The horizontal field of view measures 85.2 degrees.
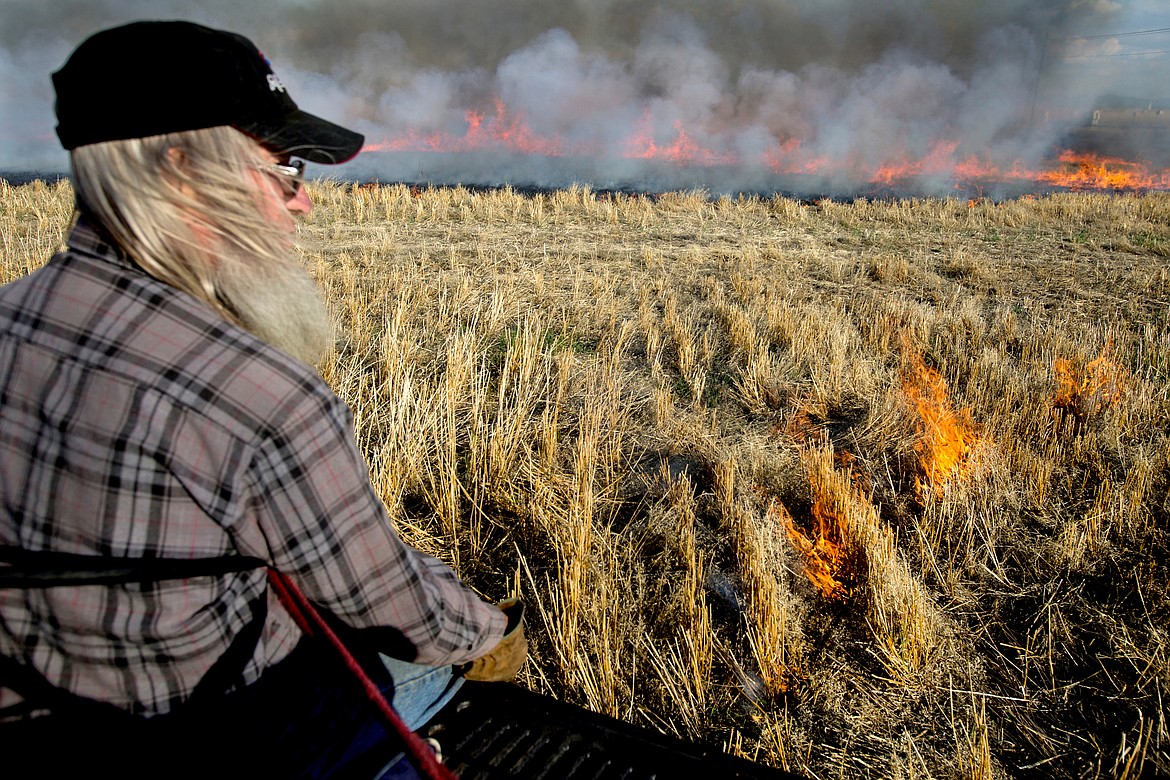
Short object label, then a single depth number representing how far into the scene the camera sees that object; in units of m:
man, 0.92
